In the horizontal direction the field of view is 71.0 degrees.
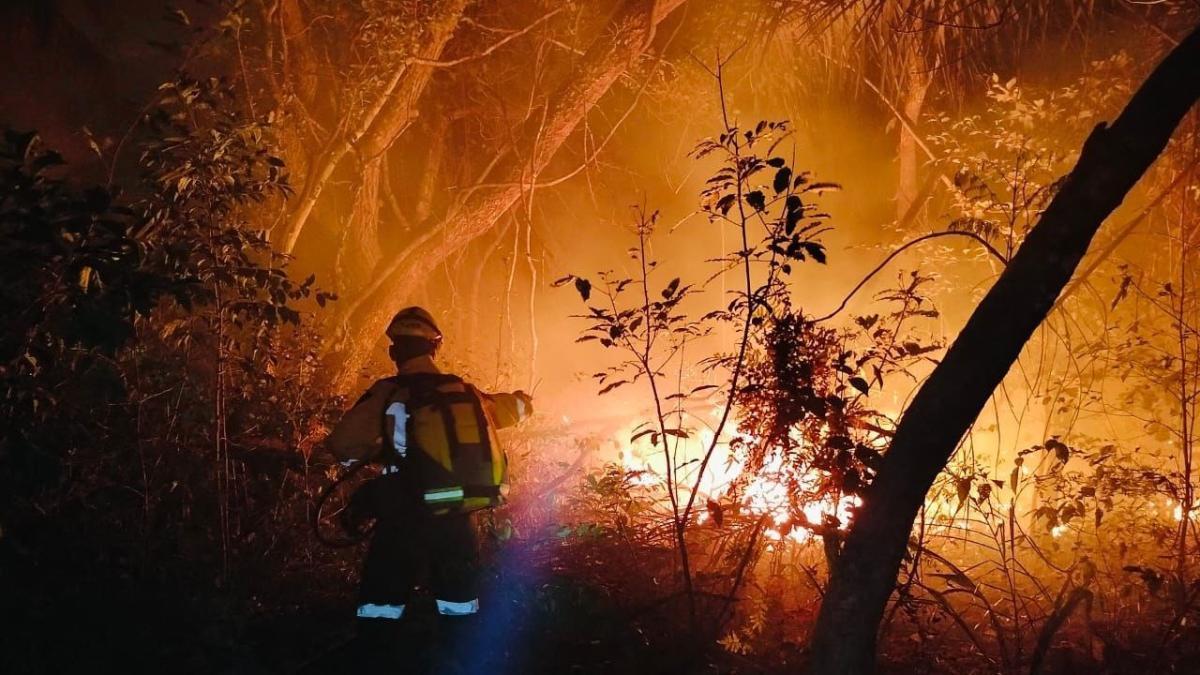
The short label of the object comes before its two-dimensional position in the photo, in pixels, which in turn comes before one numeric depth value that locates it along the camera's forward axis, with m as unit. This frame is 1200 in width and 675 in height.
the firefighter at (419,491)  4.12
